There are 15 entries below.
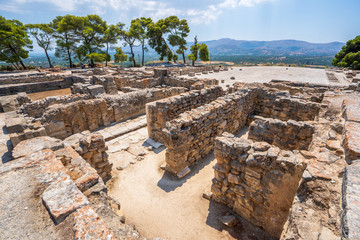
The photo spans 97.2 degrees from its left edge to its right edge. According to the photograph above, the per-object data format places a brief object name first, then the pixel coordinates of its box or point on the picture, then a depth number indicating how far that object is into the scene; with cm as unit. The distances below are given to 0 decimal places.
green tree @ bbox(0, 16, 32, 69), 2438
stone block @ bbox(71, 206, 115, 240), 178
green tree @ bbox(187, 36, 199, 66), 3820
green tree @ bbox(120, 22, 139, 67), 3640
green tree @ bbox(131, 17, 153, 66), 3680
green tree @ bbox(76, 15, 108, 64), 3186
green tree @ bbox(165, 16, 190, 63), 3866
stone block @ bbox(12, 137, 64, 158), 340
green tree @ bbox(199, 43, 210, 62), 3728
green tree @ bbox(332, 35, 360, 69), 2852
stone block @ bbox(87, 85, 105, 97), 1123
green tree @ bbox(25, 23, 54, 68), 3025
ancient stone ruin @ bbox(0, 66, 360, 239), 209
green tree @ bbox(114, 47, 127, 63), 3481
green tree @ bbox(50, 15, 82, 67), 3053
